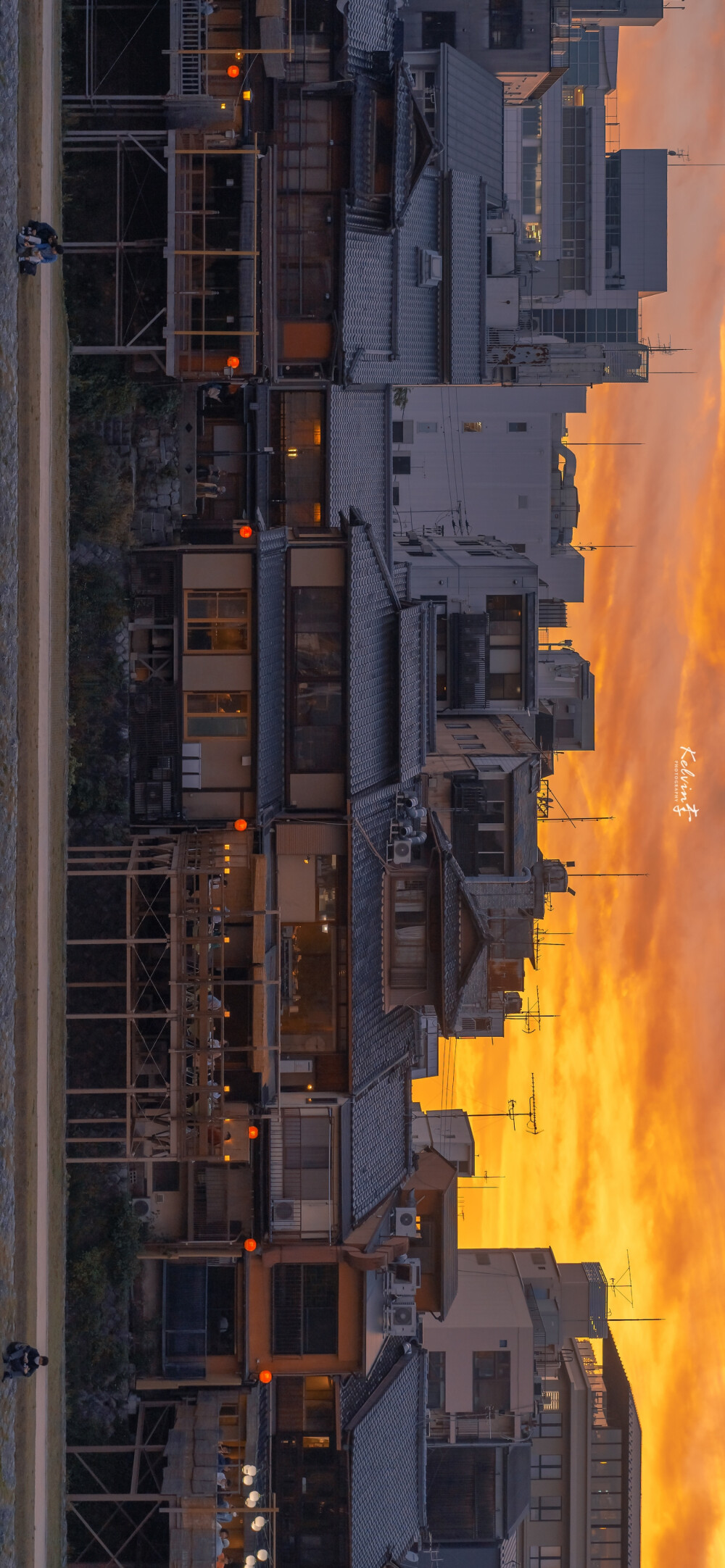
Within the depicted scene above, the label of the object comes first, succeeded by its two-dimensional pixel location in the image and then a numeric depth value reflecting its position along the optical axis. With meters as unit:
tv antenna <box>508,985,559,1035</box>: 41.91
